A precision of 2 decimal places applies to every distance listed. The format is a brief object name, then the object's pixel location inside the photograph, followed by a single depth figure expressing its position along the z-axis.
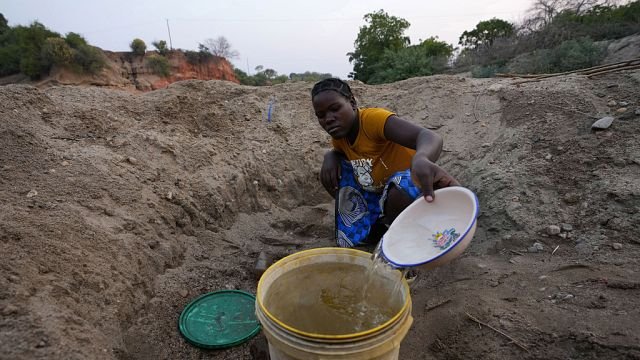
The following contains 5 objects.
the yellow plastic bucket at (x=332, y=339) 1.01
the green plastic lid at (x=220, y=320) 1.68
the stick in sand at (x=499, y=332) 1.37
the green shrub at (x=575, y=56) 5.72
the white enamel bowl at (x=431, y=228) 1.20
